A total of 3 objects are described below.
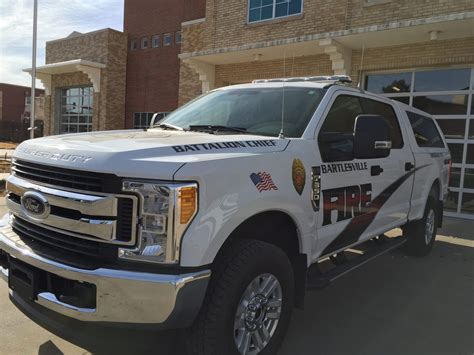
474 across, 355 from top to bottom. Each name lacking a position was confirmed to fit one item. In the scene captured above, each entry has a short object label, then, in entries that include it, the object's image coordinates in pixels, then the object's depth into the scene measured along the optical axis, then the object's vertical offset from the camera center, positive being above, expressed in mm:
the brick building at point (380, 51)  9656 +2490
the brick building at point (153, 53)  20250 +4130
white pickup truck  2303 -445
